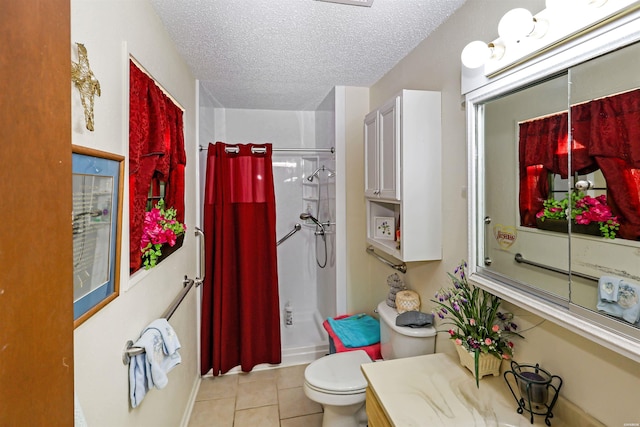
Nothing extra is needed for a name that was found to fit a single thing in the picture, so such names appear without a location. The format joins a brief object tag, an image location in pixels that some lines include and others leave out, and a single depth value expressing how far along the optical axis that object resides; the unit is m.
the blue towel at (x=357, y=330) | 2.20
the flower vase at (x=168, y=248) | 1.52
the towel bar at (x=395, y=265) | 2.15
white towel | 1.23
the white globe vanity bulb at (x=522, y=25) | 1.03
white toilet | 1.73
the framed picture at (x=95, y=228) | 0.85
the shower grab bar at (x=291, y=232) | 3.39
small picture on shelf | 2.21
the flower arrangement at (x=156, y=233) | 1.36
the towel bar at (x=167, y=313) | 1.18
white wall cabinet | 1.70
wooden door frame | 0.32
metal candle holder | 1.06
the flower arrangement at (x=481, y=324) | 1.29
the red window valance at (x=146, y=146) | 1.22
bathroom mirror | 0.84
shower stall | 2.96
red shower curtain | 2.66
